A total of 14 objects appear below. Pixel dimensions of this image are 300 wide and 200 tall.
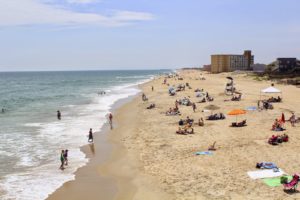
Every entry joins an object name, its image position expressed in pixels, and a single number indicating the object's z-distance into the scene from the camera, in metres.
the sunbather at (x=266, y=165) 15.78
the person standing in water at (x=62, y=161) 18.28
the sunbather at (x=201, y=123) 26.58
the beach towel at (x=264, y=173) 14.98
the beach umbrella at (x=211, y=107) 28.08
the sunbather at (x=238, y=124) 25.58
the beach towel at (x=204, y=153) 19.05
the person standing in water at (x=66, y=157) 18.73
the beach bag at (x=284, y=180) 13.61
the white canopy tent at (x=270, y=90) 32.81
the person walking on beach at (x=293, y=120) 24.75
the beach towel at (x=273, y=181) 14.08
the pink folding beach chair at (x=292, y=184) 13.34
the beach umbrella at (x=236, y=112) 23.58
